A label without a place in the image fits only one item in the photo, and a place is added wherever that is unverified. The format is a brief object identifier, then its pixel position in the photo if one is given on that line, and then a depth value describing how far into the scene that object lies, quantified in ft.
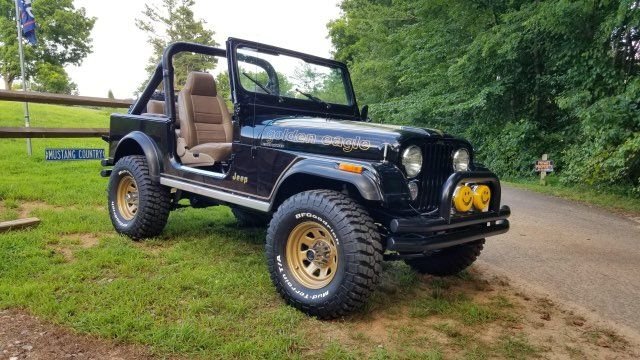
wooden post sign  35.63
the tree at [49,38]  92.48
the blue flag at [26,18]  30.42
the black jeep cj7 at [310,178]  9.54
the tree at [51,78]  93.91
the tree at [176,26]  123.75
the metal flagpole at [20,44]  28.76
